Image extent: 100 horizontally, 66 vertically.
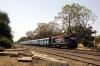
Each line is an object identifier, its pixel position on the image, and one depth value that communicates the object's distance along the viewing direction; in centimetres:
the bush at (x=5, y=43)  2960
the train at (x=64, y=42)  3441
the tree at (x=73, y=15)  4991
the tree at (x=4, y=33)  3028
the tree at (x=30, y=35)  11850
